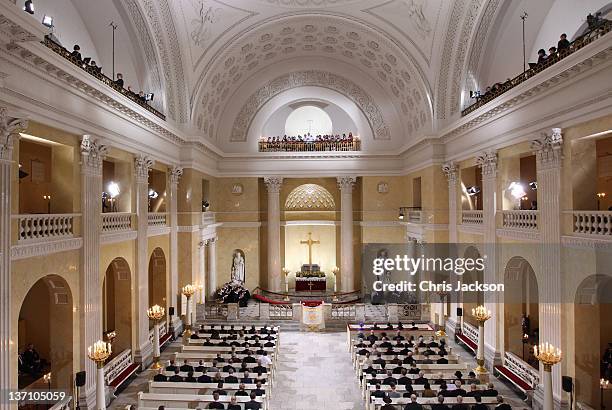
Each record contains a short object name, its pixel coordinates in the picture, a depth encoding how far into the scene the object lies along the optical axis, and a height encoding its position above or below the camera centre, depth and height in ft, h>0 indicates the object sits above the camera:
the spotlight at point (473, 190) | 57.26 +2.43
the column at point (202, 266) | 69.16 -8.62
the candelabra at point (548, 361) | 32.53 -11.51
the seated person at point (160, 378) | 39.51 -15.00
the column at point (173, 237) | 61.11 -3.40
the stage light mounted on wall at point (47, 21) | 36.52 +16.53
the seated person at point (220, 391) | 36.25 -14.99
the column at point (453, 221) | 60.34 -1.72
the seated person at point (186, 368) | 41.64 -14.95
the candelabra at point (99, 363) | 34.06 -11.81
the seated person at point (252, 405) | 33.73 -15.07
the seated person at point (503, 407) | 31.53 -14.51
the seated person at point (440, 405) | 32.99 -15.05
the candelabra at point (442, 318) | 59.36 -15.39
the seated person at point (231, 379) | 39.68 -15.22
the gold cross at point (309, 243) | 89.04 -6.52
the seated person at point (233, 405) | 32.89 -14.76
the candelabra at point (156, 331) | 48.34 -13.24
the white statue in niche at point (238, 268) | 82.99 -10.65
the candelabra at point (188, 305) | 59.18 -12.80
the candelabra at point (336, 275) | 87.33 -13.05
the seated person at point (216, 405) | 33.47 -14.93
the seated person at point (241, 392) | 36.58 -15.21
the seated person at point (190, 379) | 39.50 -15.09
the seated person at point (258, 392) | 35.98 -14.90
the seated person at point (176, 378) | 39.44 -15.00
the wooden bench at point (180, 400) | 35.63 -15.41
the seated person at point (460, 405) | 32.65 -14.95
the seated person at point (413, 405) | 32.48 -14.73
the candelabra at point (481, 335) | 45.80 -13.74
